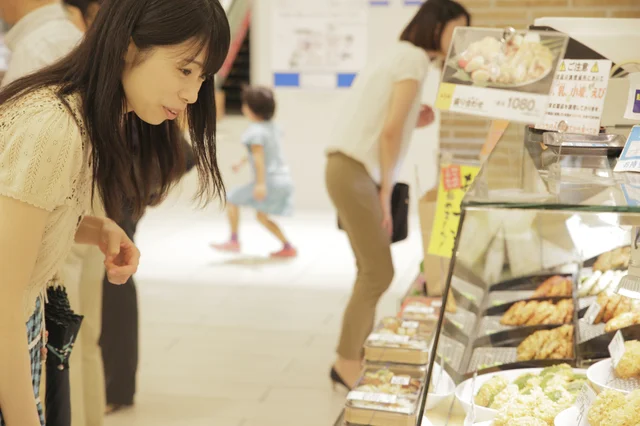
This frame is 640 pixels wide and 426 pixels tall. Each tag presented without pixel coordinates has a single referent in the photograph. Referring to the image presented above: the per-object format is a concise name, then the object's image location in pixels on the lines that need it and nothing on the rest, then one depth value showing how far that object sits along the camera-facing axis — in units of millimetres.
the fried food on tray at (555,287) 2521
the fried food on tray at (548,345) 2193
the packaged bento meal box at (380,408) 1845
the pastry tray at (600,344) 2031
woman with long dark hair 1389
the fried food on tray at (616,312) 2109
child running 6766
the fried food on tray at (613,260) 2373
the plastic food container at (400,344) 2266
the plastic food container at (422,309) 2682
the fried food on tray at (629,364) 1820
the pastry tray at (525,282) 2607
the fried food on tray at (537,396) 1739
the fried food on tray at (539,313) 2385
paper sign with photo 1880
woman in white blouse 3553
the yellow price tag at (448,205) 2586
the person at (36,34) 2656
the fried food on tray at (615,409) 1577
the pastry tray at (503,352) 2100
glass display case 1432
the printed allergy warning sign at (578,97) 1948
